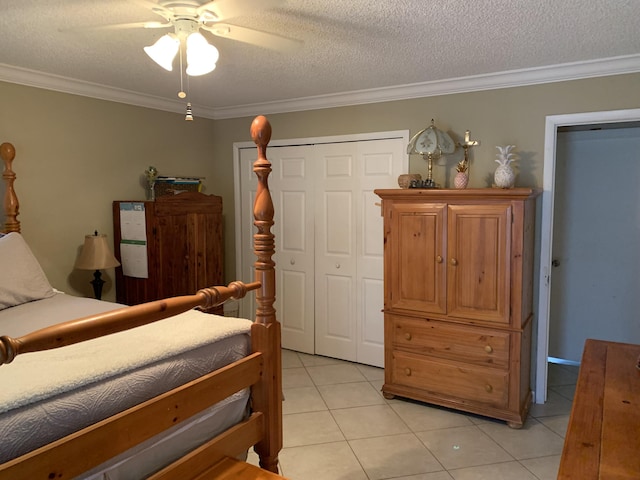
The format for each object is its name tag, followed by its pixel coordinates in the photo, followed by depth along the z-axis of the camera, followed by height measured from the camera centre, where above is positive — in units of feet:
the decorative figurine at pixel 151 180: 12.65 +0.54
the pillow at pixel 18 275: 8.02 -1.32
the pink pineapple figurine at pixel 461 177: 10.32 +0.45
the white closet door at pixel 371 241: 12.36 -1.17
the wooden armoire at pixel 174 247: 11.69 -1.21
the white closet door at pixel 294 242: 13.78 -1.29
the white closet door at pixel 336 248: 13.03 -1.41
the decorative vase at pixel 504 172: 9.87 +0.53
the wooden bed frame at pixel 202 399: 3.74 -2.04
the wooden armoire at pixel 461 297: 9.59 -2.14
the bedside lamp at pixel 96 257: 10.78 -1.30
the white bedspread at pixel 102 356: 3.99 -1.57
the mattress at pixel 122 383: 3.85 -1.73
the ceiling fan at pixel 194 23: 6.11 +2.48
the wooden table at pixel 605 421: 3.64 -2.07
